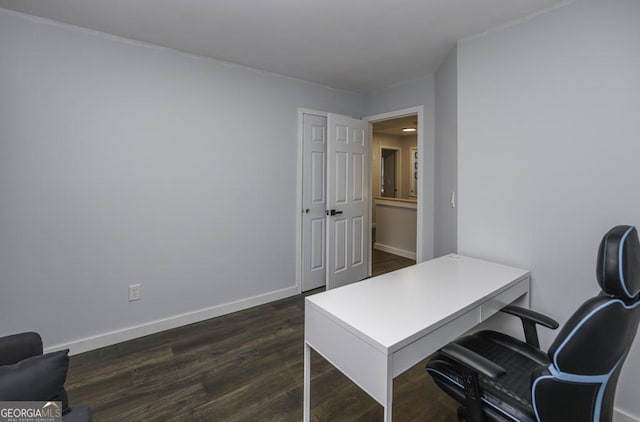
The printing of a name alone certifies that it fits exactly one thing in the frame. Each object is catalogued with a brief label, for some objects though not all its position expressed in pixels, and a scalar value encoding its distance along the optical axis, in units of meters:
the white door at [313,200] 3.37
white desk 1.08
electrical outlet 2.41
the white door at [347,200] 3.37
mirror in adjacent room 7.73
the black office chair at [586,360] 0.83
